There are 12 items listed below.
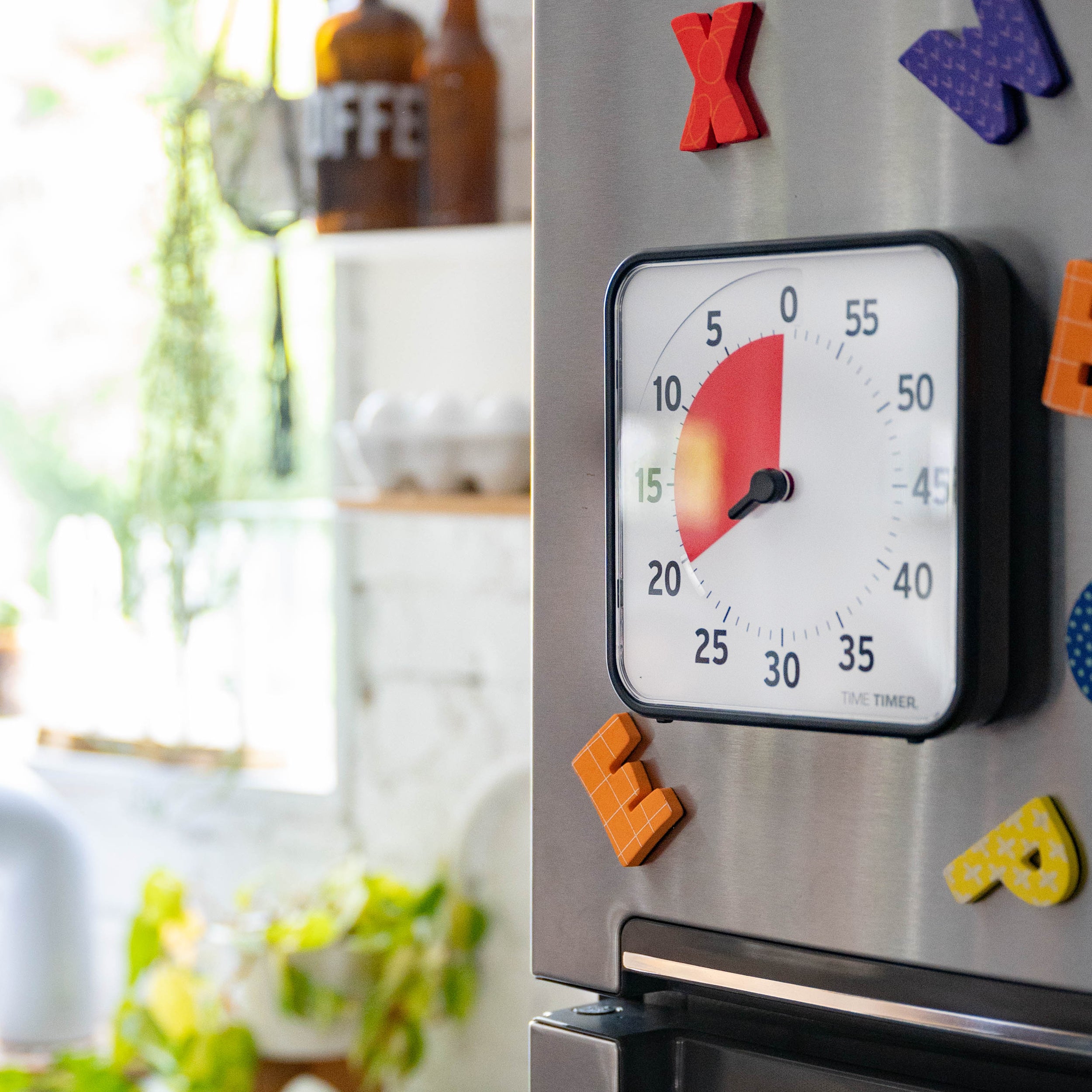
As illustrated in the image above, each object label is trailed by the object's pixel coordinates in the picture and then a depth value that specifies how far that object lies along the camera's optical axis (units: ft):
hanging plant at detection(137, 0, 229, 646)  11.22
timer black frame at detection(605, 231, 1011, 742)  4.22
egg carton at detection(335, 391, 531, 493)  8.76
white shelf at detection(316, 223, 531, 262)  8.81
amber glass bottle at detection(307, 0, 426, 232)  8.93
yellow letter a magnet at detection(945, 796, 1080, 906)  4.22
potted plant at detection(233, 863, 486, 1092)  9.64
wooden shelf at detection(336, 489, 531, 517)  8.59
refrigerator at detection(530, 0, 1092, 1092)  4.24
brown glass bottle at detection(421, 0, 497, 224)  9.01
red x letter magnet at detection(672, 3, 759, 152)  4.45
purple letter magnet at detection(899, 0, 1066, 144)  4.21
